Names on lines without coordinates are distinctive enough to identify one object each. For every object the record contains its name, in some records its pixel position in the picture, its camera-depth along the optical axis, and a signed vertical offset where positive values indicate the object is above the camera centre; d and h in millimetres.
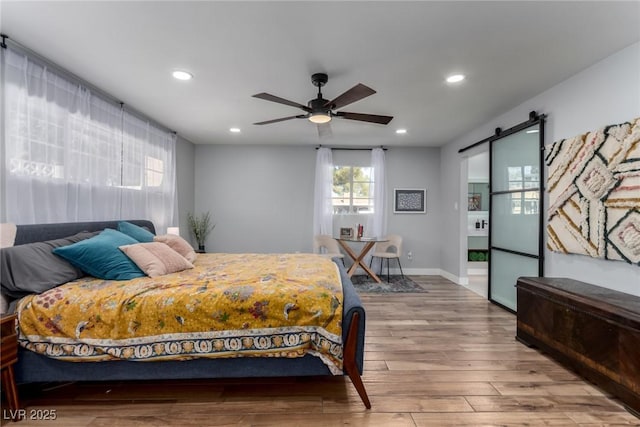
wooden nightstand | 1591 -832
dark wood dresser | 1756 -821
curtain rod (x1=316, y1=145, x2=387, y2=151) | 5512 +1238
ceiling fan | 2209 +914
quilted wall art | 2135 +187
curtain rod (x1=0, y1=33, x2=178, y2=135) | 2121 +1232
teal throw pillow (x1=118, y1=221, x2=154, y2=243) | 2843 -224
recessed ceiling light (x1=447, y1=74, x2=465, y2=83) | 2639 +1278
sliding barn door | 3119 +66
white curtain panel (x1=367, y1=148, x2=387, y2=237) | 5422 +340
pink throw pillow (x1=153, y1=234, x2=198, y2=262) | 2958 -365
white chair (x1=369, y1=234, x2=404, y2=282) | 5012 -666
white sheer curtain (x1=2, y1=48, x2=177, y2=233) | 2148 +532
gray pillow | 1783 -407
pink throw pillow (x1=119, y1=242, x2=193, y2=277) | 2287 -406
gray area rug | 4406 -1180
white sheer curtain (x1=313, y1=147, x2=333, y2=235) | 5383 +321
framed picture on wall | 5574 +258
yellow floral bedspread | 1715 -688
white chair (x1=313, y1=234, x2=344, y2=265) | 4961 -569
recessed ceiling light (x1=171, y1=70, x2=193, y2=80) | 2588 +1247
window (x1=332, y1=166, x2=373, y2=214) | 5559 +458
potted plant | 5152 -284
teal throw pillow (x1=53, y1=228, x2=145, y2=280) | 2123 -384
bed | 1741 -960
